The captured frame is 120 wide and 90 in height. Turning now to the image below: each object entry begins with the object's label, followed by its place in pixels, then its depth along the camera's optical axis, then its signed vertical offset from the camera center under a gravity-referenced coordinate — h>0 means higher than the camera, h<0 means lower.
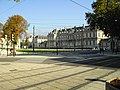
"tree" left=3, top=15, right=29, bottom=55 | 30.09 +5.94
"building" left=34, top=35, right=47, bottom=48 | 70.92 +3.70
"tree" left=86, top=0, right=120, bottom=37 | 20.30 +5.86
